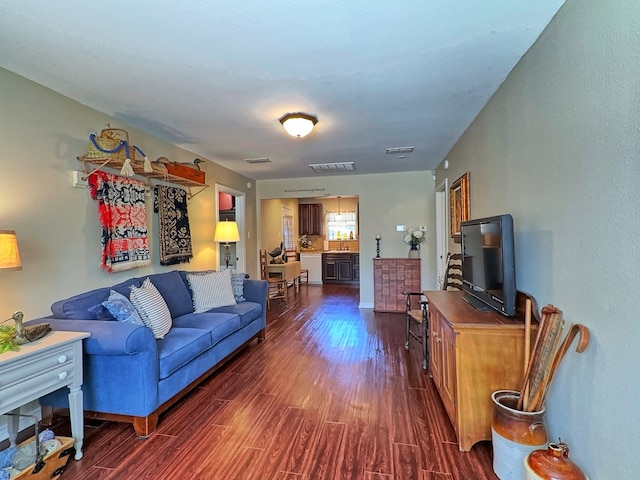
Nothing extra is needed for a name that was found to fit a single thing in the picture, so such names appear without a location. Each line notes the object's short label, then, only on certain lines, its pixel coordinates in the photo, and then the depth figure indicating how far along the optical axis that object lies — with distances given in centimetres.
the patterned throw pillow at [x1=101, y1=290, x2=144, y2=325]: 236
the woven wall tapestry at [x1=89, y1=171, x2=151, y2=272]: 287
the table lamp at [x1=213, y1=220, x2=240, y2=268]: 461
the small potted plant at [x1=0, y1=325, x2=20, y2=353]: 164
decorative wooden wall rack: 274
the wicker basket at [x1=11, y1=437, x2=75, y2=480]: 160
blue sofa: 205
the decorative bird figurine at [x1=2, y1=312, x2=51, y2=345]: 175
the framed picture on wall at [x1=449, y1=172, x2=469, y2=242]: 345
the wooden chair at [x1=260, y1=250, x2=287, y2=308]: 638
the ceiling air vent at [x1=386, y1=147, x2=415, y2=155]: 423
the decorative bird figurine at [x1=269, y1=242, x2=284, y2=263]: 711
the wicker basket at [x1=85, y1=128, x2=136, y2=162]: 271
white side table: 158
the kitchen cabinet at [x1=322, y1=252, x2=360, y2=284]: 870
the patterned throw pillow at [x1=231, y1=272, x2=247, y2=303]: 393
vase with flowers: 548
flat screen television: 188
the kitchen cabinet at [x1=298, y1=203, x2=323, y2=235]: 935
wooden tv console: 188
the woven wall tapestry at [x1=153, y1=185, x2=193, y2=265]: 360
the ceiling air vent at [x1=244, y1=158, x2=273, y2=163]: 469
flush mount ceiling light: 293
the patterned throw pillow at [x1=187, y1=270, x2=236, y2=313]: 355
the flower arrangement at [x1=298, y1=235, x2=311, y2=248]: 951
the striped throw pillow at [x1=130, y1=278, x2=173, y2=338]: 260
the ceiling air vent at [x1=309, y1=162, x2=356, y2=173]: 512
